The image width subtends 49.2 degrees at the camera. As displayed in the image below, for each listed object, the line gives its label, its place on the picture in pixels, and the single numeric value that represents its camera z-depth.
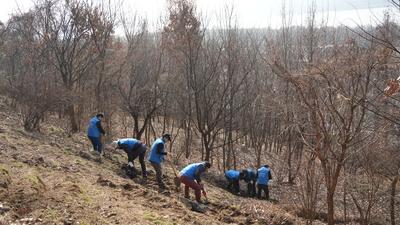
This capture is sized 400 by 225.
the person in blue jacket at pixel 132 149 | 12.19
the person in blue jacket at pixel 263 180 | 15.62
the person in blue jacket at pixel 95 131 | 13.68
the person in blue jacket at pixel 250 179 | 15.62
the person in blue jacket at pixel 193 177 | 10.95
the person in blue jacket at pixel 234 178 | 15.47
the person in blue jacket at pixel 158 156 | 11.62
